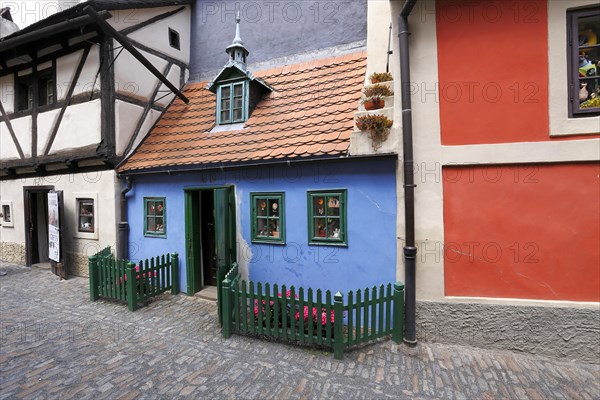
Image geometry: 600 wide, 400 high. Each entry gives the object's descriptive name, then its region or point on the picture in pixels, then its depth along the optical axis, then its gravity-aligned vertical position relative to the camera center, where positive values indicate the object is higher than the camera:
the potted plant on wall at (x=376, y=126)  4.45 +1.14
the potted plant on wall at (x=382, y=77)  4.63 +2.00
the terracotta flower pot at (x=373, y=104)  4.62 +1.55
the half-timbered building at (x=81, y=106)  6.79 +2.67
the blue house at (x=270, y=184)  4.90 +0.32
